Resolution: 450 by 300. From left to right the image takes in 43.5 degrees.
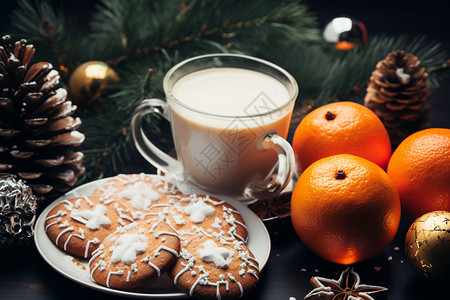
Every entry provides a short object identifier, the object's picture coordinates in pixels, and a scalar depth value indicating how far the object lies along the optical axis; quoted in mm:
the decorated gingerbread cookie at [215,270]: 882
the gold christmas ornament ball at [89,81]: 1373
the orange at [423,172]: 1034
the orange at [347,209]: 957
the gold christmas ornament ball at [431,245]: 933
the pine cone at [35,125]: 1068
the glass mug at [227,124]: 1092
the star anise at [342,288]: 908
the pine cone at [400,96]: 1324
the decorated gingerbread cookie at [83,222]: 979
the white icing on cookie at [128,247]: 907
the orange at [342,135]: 1114
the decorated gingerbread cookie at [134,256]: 888
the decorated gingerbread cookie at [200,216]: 993
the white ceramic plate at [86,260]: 895
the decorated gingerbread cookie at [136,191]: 1072
